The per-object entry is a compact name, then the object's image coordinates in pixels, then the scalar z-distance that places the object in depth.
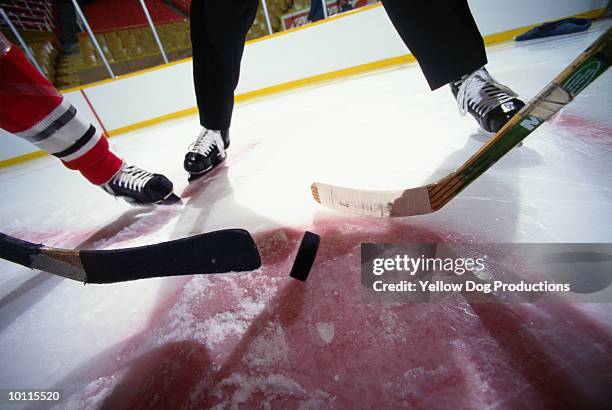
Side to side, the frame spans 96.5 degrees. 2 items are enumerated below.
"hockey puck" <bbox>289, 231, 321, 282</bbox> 0.46
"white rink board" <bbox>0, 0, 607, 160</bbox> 2.67
